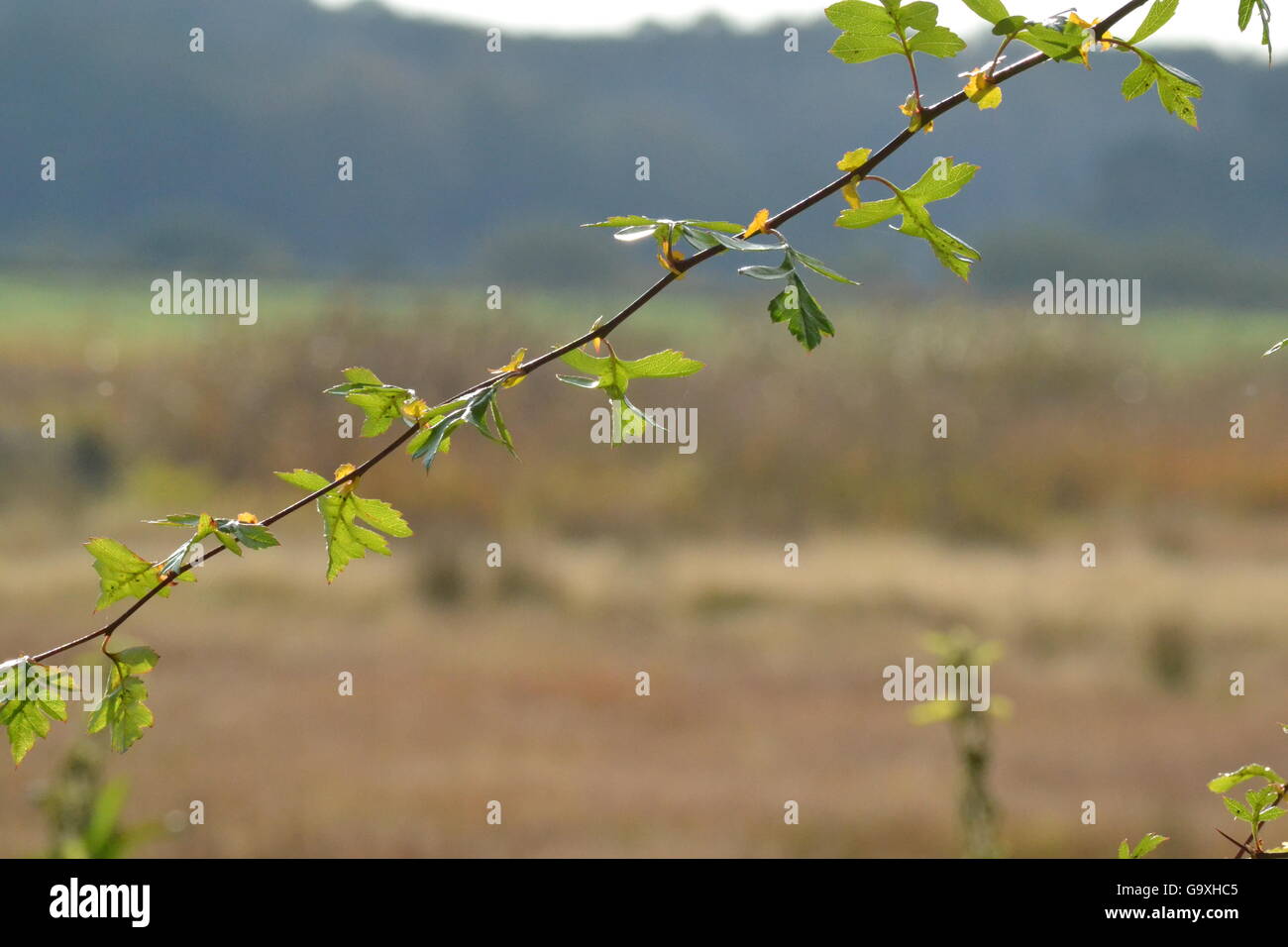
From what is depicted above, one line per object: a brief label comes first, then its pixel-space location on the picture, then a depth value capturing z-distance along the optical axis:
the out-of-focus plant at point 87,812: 3.67
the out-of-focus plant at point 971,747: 3.78
